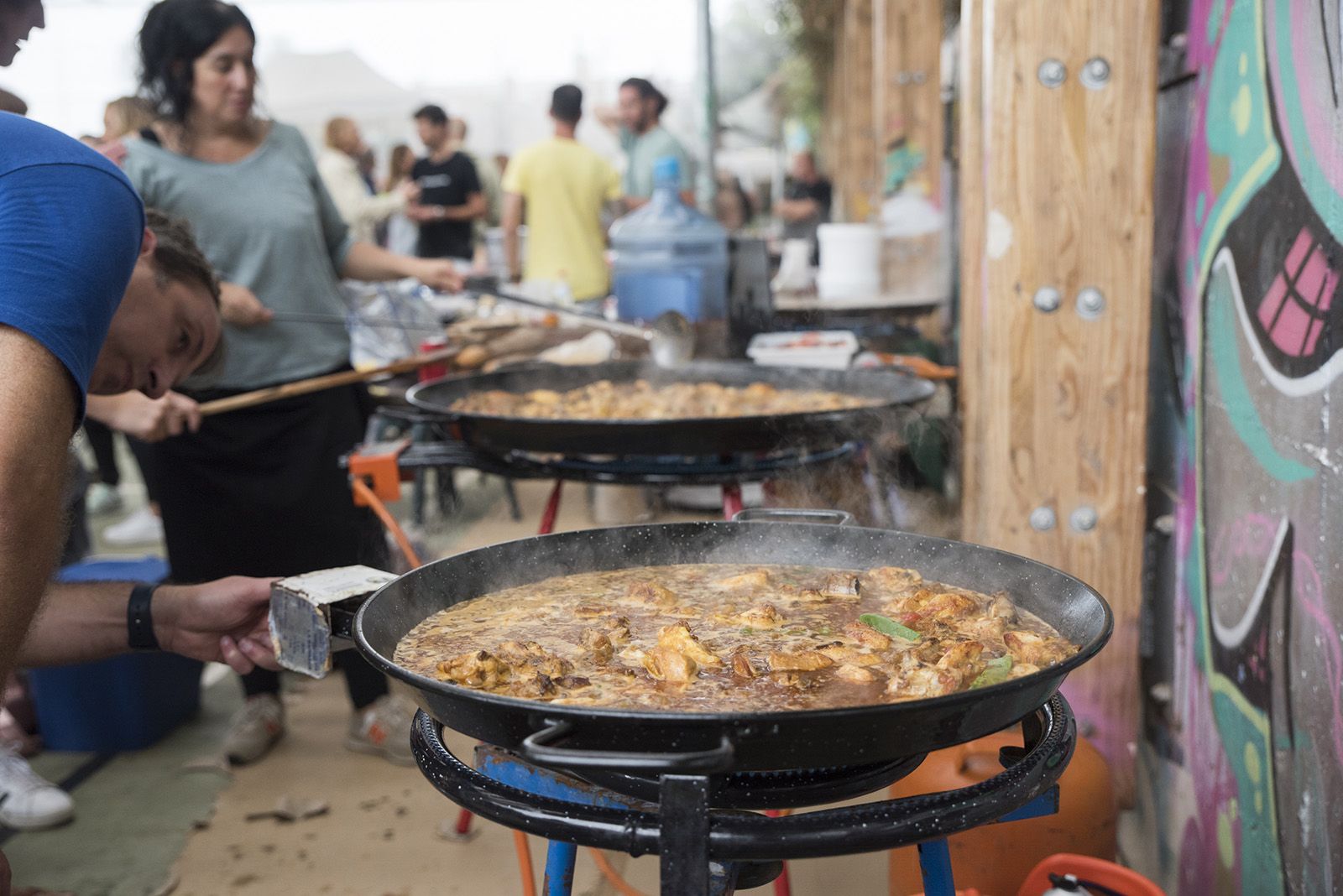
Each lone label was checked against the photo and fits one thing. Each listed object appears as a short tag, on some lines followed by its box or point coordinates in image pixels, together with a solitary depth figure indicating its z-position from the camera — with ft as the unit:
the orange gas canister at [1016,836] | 8.08
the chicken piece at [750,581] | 6.21
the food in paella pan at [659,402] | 10.81
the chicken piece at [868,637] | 5.21
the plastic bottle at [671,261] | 16.12
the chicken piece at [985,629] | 5.19
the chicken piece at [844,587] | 5.95
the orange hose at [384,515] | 9.93
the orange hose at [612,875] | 9.28
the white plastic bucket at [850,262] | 18.79
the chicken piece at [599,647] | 5.15
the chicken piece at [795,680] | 4.65
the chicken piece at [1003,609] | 5.41
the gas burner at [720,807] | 3.87
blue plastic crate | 13.48
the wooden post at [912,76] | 25.89
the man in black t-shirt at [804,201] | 35.29
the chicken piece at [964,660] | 4.63
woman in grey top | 12.05
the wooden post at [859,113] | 37.55
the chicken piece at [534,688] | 4.60
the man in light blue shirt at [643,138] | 24.63
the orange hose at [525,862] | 8.26
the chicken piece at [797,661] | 4.79
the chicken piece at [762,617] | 5.54
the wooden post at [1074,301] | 9.11
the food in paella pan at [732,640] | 4.65
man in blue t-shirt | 5.10
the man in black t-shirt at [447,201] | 29.58
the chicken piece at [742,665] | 4.79
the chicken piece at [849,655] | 4.97
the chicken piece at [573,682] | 4.77
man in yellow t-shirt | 23.22
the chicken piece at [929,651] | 4.90
